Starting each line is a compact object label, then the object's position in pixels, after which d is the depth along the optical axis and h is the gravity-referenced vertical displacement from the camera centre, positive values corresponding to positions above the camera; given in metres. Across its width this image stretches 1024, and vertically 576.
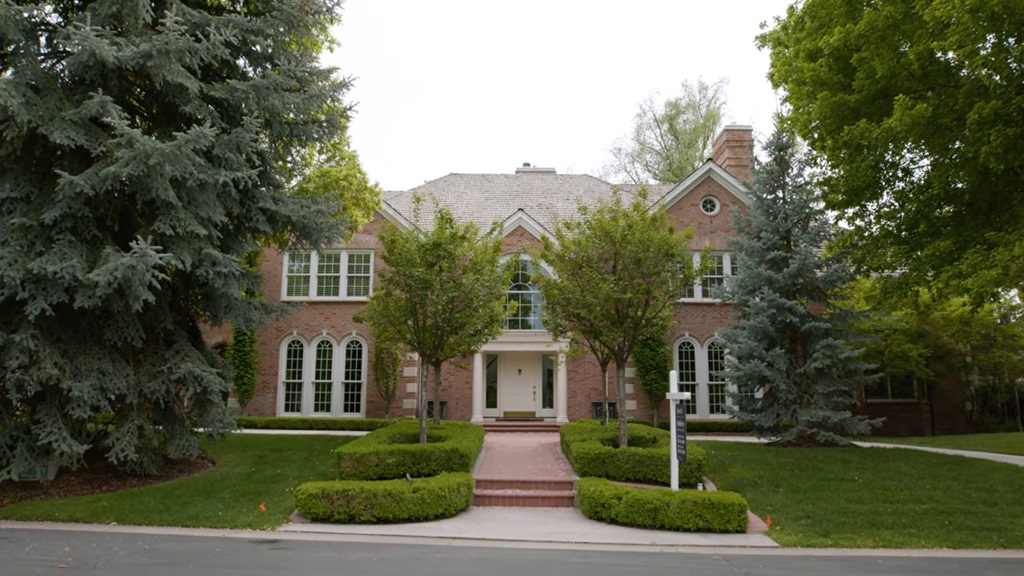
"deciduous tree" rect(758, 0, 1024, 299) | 10.51 +4.32
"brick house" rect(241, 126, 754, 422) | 21.58 +0.77
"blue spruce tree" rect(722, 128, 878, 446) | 16.77 +1.37
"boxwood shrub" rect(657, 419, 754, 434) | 20.94 -1.60
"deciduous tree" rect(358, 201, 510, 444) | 14.14 +1.71
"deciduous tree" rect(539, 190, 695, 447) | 13.40 +1.95
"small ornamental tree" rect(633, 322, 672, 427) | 21.08 +0.21
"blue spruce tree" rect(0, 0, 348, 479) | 10.38 +2.85
